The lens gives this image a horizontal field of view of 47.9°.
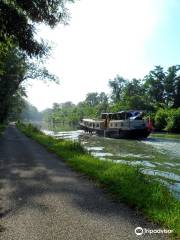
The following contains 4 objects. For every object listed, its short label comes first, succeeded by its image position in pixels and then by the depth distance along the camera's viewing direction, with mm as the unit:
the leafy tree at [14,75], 28459
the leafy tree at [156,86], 52460
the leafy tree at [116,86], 70466
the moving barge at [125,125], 31277
